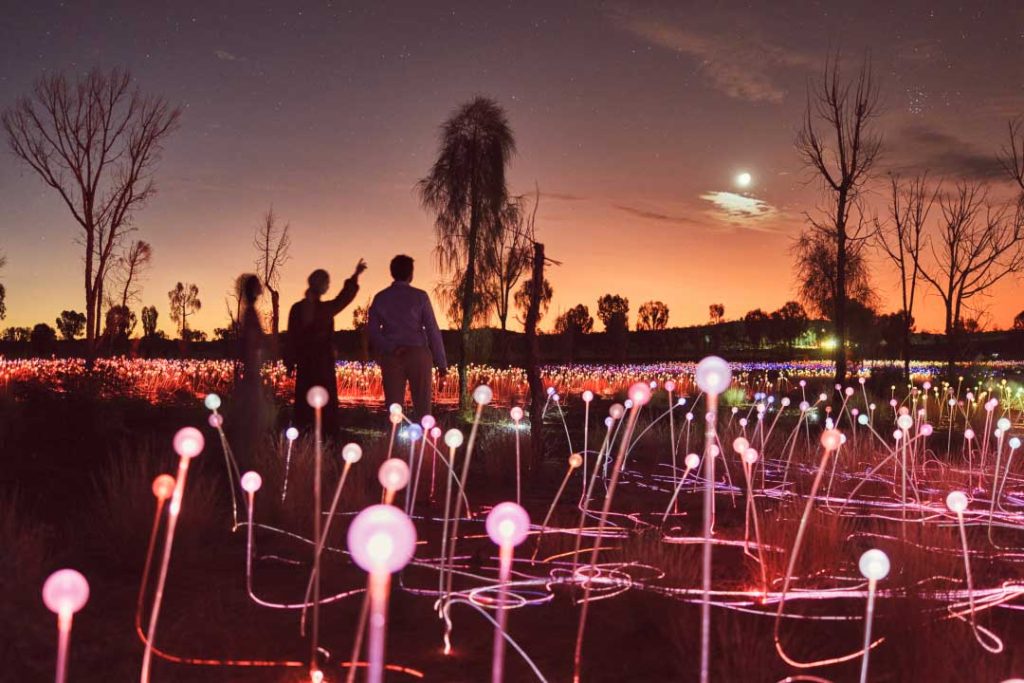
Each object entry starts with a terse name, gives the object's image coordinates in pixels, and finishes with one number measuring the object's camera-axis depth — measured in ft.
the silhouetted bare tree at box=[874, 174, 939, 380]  73.87
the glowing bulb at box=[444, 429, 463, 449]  12.62
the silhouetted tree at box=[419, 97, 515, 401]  55.77
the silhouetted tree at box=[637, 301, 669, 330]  393.00
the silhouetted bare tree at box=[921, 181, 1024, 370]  69.15
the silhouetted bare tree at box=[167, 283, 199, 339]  286.66
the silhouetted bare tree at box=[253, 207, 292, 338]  85.30
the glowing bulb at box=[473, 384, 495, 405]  12.92
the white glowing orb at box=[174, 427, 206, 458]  8.69
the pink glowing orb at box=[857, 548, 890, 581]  7.85
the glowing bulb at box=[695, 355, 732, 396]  7.34
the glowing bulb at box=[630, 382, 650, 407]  10.91
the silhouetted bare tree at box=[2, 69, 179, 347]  70.33
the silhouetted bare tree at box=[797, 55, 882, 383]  55.67
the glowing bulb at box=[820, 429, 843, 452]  10.44
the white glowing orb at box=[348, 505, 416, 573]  4.76
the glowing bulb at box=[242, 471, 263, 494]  12.12
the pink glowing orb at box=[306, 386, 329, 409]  11.01
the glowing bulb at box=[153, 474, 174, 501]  8.50
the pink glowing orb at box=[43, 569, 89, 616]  5.77
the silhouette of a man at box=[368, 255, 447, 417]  27.61
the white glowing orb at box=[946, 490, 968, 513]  9.98
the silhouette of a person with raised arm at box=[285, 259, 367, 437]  28.22
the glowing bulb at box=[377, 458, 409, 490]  7.81
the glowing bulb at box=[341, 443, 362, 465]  12.24
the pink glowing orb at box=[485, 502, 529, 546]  7.54
